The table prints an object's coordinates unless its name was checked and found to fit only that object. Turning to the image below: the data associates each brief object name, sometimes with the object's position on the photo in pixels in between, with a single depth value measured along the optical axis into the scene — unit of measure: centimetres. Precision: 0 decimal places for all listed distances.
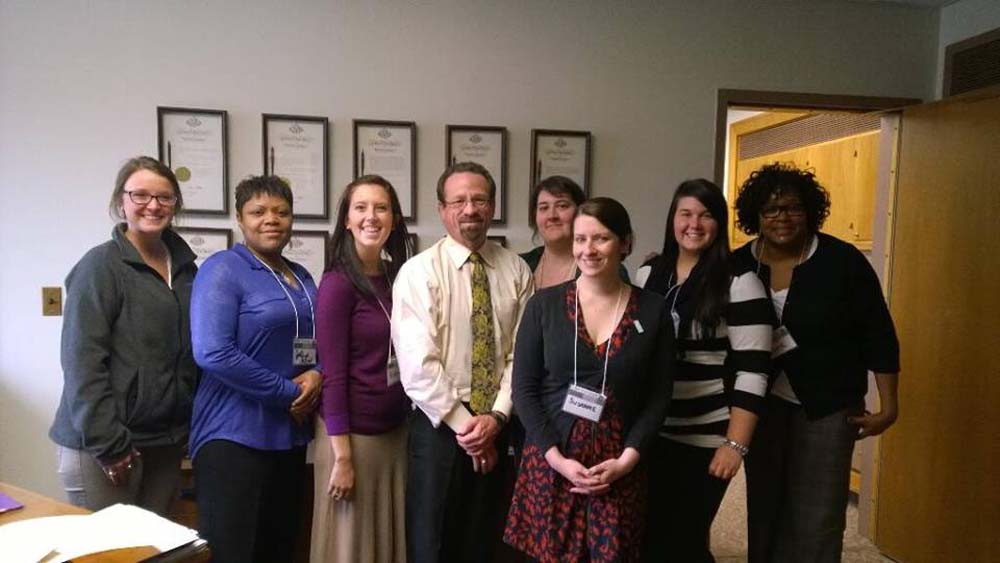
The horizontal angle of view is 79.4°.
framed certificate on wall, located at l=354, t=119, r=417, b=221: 271
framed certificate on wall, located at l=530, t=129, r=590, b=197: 283
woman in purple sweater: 168
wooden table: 94
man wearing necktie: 166
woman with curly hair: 184
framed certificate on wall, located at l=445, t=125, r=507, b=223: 277
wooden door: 240
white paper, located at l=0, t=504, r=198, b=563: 92
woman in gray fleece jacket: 159
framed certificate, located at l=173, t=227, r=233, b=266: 264
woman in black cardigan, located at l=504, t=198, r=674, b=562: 151
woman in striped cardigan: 168
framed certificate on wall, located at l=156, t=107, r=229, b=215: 258
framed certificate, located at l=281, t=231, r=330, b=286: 272
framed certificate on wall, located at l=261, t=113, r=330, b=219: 265
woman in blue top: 160
